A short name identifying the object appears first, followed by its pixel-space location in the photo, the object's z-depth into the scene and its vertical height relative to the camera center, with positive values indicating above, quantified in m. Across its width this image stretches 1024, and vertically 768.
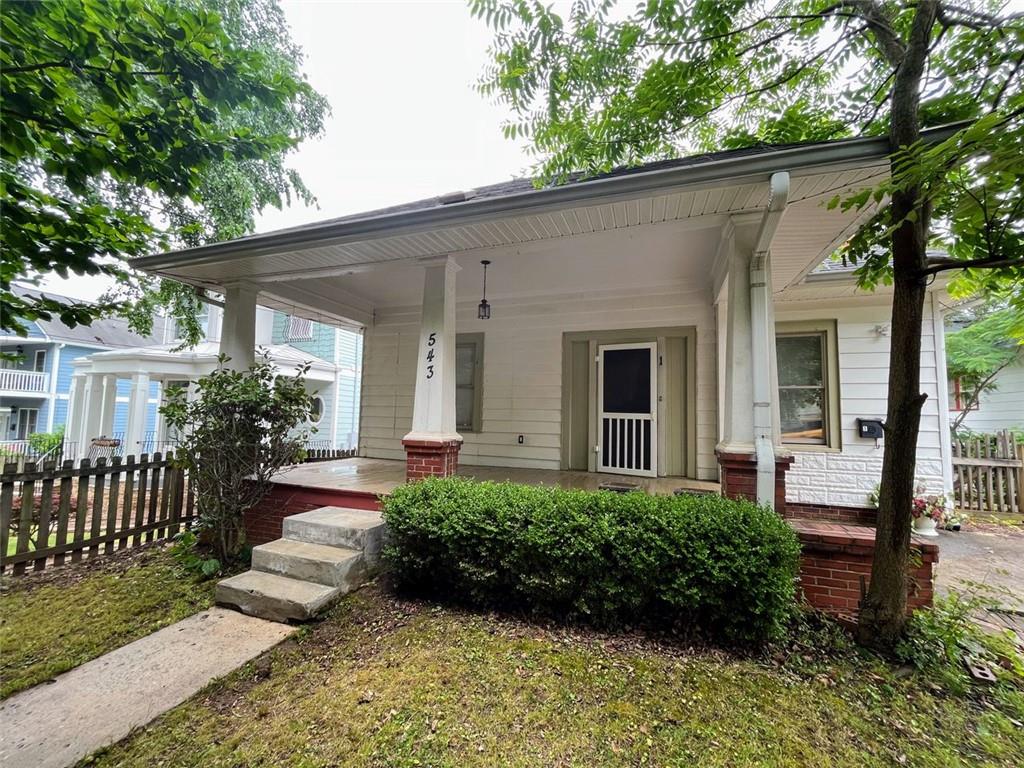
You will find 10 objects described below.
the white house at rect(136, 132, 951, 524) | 3.10 +1.22
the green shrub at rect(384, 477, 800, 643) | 2.52 -0.95
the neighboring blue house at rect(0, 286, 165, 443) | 14.33 +0.72
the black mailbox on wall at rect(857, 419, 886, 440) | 5.13 -0.09
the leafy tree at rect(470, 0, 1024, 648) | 2.30 +2.72
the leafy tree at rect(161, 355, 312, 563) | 4.05 -0.37
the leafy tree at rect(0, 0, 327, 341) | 2.08 +1.72
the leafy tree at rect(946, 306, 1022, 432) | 9.69 +1.82
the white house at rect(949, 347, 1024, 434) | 10.43 +0.62
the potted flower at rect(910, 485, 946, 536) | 5.10 -1.11
